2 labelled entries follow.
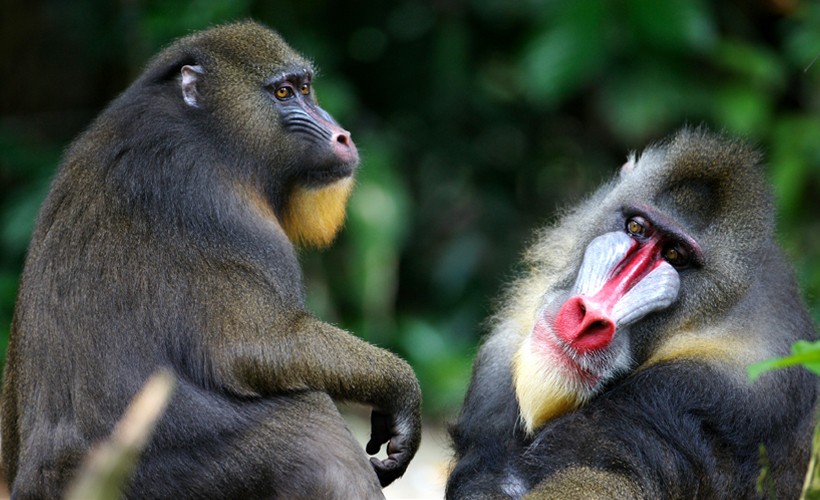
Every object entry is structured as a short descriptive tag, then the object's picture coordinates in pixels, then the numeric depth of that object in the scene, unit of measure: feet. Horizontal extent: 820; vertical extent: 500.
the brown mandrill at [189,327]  26.63
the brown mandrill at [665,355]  28.32
